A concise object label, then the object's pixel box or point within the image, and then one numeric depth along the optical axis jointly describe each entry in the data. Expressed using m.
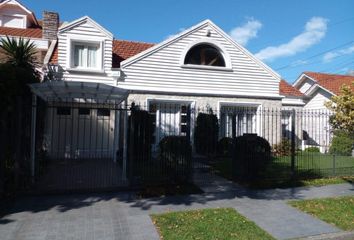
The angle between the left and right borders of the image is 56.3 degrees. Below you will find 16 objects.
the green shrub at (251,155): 9.79
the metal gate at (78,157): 9.27
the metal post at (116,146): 12.48
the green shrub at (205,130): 15.40
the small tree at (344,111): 17.42
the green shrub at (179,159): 9.38
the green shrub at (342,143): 16.45
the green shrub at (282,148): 16.70
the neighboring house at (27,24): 17.55
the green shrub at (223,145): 14.71
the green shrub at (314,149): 19.01
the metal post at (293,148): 10.37
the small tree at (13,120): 7.55
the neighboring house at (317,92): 21.52
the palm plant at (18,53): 11.41
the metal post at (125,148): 9.65
